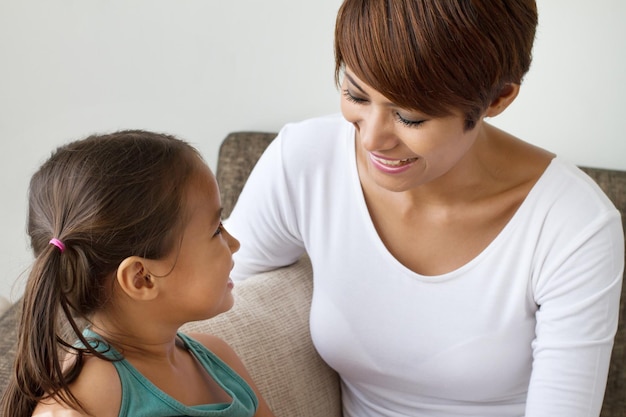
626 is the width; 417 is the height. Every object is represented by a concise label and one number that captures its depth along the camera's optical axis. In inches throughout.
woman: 54.3
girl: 52.0
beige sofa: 63.4
